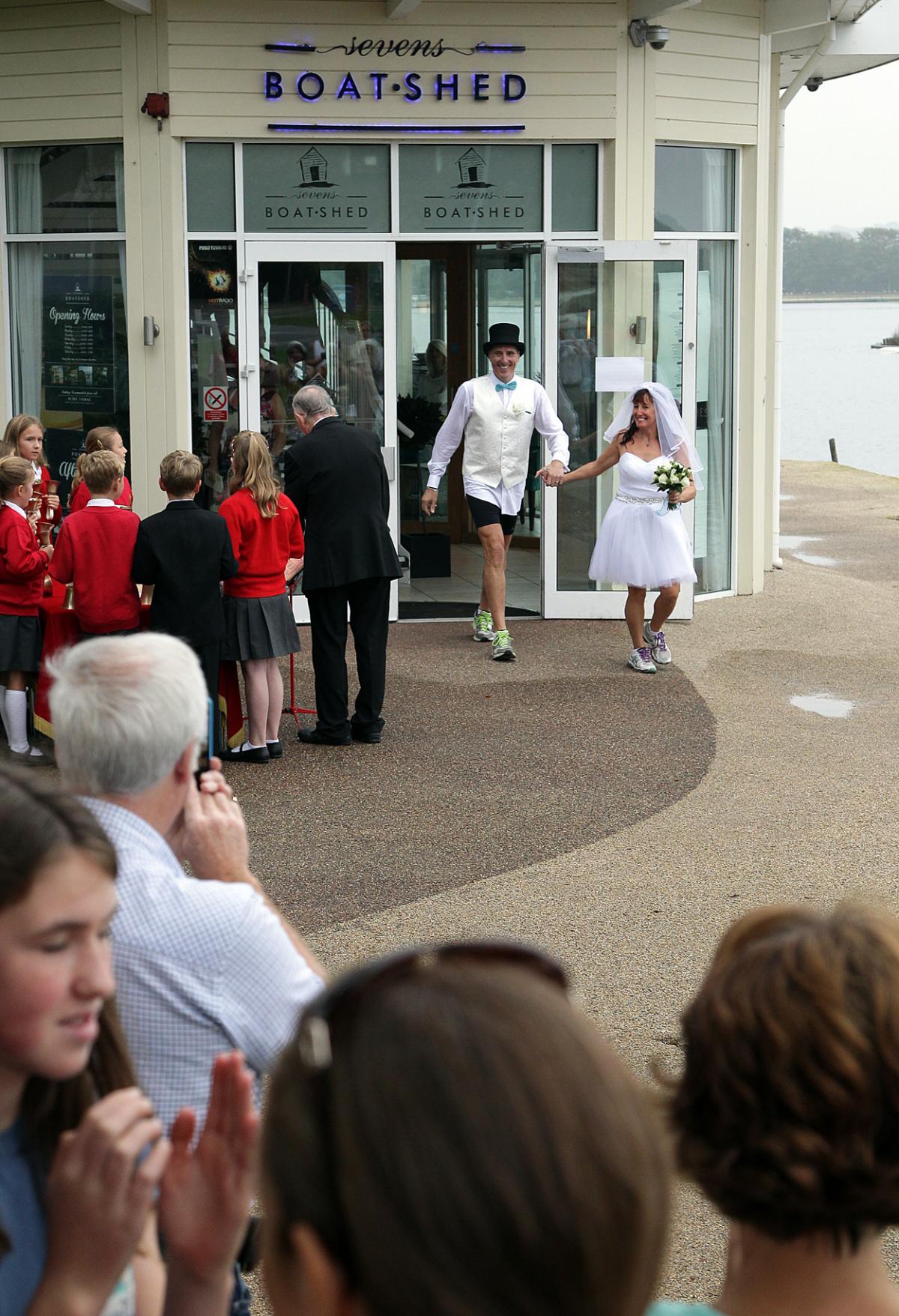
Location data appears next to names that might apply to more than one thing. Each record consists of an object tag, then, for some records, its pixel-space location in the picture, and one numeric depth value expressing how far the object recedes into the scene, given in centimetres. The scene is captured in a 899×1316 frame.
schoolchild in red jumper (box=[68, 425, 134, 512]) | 858
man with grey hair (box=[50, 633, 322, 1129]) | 227
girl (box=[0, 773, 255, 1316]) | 164
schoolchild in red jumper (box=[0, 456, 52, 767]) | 811
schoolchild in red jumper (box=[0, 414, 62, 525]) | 934
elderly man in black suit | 866
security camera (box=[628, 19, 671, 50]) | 1188
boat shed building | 1179
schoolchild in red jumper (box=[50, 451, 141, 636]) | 790
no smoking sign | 1221
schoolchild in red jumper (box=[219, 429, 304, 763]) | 823
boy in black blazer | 774
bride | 1069
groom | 1119
